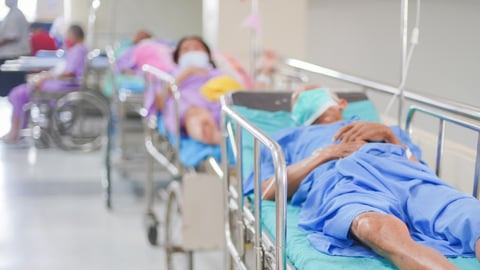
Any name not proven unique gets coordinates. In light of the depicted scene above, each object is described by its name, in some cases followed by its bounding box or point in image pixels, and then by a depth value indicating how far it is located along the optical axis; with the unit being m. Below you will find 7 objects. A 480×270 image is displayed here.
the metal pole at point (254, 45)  4.73
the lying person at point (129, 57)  4.46
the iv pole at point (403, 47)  2.64
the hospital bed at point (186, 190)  2.89
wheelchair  4.18
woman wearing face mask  3.30
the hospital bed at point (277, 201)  1.63
